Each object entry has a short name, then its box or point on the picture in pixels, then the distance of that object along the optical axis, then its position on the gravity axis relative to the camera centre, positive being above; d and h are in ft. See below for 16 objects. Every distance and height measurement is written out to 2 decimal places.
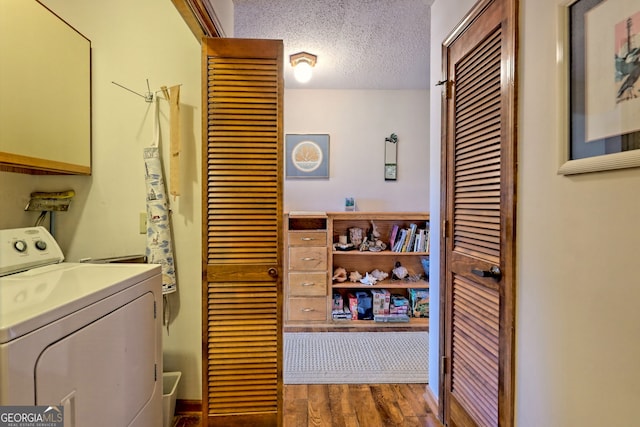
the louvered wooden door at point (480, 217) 3.95 -0.07
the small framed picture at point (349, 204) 11.54 +0.27
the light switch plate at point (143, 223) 5.94 -0.25
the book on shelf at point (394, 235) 11.10 -0.84
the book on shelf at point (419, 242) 10.87 -1.07
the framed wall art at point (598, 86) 2.50 +1.15
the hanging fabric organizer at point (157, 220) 5.64 -0.18
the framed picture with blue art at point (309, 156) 11.61 +2.07
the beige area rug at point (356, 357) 7.26 -3.88
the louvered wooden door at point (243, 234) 5.18 -0.40
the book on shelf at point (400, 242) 10.96 -1.07
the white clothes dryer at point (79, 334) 2.53 -1.23
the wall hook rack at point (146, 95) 5.88 +2.19
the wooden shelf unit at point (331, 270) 10.46 -2.06
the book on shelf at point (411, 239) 10.91 -0.96
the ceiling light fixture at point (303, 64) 8.57 +4.19
